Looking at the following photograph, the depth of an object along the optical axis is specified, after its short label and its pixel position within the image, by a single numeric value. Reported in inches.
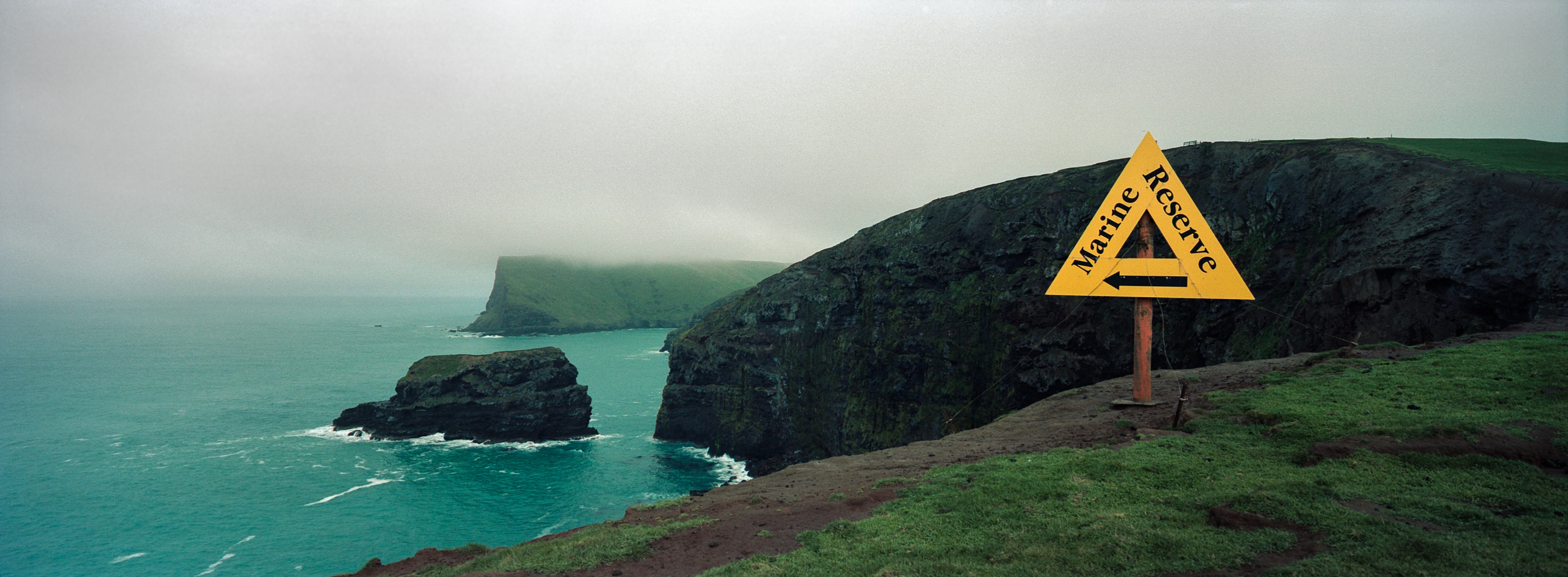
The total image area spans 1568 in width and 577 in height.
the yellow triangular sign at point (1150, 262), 579.5
